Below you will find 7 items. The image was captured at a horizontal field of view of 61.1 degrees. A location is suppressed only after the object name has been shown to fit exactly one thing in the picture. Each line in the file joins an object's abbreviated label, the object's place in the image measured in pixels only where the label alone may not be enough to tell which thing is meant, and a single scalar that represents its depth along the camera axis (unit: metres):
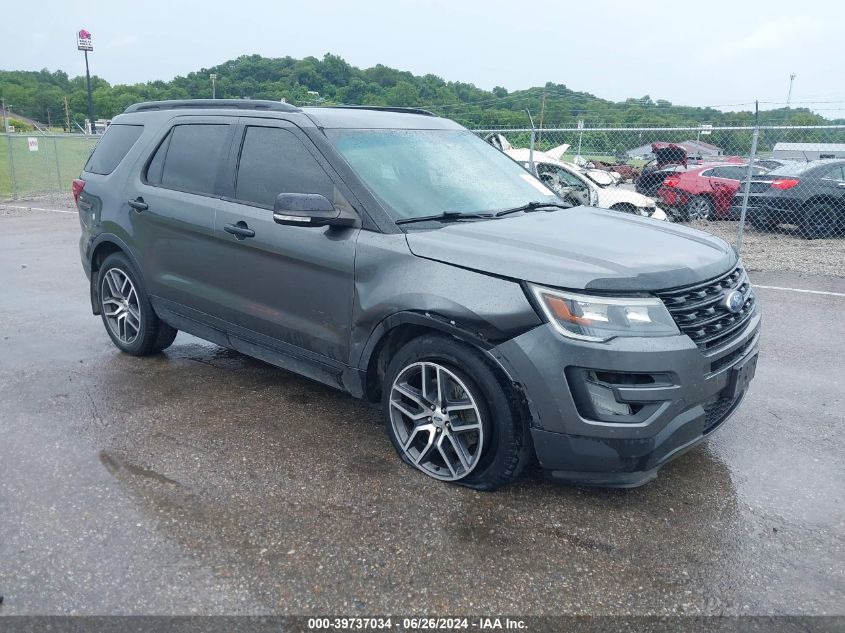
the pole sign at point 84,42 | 40.38
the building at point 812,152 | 18.09
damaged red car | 14.28
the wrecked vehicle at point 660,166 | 15.34
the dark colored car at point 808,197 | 12.18
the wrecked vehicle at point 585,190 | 12.61
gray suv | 3.01
